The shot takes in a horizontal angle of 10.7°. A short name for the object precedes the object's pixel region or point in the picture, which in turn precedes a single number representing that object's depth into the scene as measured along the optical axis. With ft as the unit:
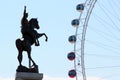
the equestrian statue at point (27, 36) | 96.22
